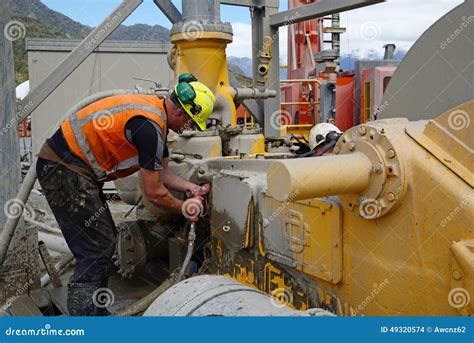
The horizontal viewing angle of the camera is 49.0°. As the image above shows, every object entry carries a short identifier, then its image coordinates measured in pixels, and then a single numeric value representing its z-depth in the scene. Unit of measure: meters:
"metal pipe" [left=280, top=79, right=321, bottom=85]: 8.55
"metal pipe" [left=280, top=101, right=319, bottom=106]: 9.19
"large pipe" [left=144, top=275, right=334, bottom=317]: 1.76
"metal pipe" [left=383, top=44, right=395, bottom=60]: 8.90
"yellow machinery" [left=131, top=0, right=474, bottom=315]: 1.72
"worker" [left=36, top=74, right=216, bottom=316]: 2.93
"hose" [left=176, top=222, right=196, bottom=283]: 2.96
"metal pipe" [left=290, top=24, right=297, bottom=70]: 11.33
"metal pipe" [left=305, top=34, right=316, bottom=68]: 10.98
